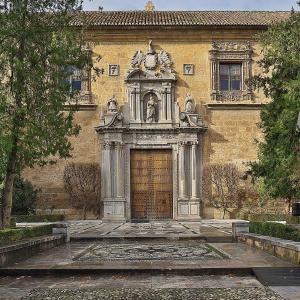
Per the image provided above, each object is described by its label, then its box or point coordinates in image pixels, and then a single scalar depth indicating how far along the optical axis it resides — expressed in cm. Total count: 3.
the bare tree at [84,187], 1652
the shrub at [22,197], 1539
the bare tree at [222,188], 1663
